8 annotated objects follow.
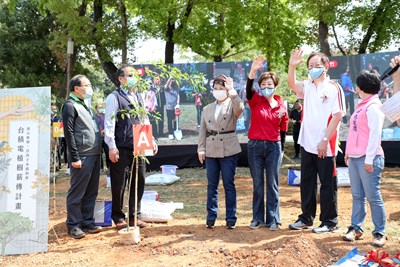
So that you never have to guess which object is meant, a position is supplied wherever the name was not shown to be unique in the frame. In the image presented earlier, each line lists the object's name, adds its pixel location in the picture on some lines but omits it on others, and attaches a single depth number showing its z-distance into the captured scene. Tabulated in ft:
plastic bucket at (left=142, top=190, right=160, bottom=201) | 20.26
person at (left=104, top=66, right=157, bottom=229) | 15.20
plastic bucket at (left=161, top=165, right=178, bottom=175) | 32.37
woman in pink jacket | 12.94
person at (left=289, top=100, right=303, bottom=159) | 41.47
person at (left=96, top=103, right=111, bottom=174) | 33.22
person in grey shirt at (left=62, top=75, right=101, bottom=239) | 14.92
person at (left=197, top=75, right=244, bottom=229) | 15.23
